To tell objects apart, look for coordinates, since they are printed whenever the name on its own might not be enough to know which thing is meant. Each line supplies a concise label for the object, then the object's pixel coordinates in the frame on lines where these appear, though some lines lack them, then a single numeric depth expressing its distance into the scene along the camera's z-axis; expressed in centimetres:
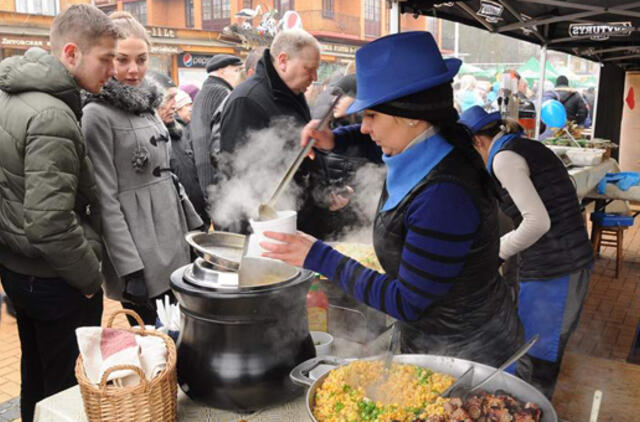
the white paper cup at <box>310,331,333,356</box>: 195
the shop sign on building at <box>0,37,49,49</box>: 1128
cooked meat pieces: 129
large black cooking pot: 155
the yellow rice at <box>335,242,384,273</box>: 237
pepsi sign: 1653
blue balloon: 842
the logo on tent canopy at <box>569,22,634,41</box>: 507
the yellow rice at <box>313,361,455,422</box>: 136
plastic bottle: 211
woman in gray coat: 272
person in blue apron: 272
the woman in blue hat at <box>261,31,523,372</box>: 146
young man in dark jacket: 219
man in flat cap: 420
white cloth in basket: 149
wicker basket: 142
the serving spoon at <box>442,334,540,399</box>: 138
